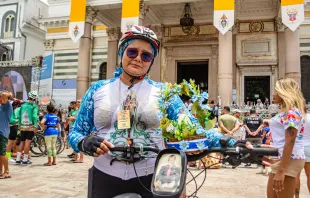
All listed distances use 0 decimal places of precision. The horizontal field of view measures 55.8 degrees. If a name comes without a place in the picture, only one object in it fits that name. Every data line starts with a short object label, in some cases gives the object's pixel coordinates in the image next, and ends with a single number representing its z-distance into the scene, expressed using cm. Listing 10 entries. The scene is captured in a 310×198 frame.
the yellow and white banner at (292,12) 1188
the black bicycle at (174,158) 122
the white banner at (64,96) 2027
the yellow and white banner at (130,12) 1366
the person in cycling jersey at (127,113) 177
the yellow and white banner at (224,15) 1247
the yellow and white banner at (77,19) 1494
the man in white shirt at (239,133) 862
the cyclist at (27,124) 805
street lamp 1658
